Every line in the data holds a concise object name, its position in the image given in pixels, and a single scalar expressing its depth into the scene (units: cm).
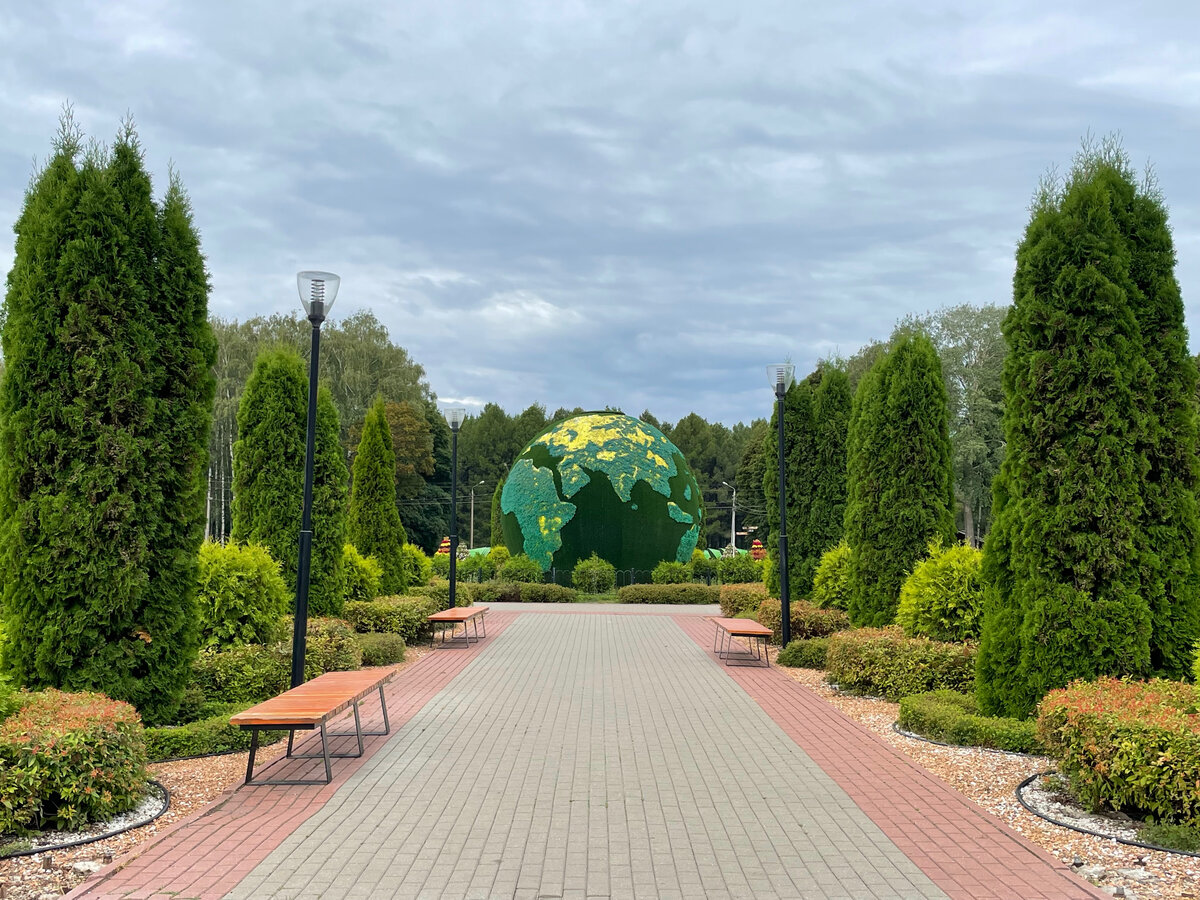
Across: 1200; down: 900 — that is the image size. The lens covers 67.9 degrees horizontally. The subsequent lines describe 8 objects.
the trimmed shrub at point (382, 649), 1205
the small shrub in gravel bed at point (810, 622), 1385
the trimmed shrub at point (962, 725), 694
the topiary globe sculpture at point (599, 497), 2702
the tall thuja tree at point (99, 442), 679
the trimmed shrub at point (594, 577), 2703
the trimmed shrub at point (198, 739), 674
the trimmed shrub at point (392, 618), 1452
